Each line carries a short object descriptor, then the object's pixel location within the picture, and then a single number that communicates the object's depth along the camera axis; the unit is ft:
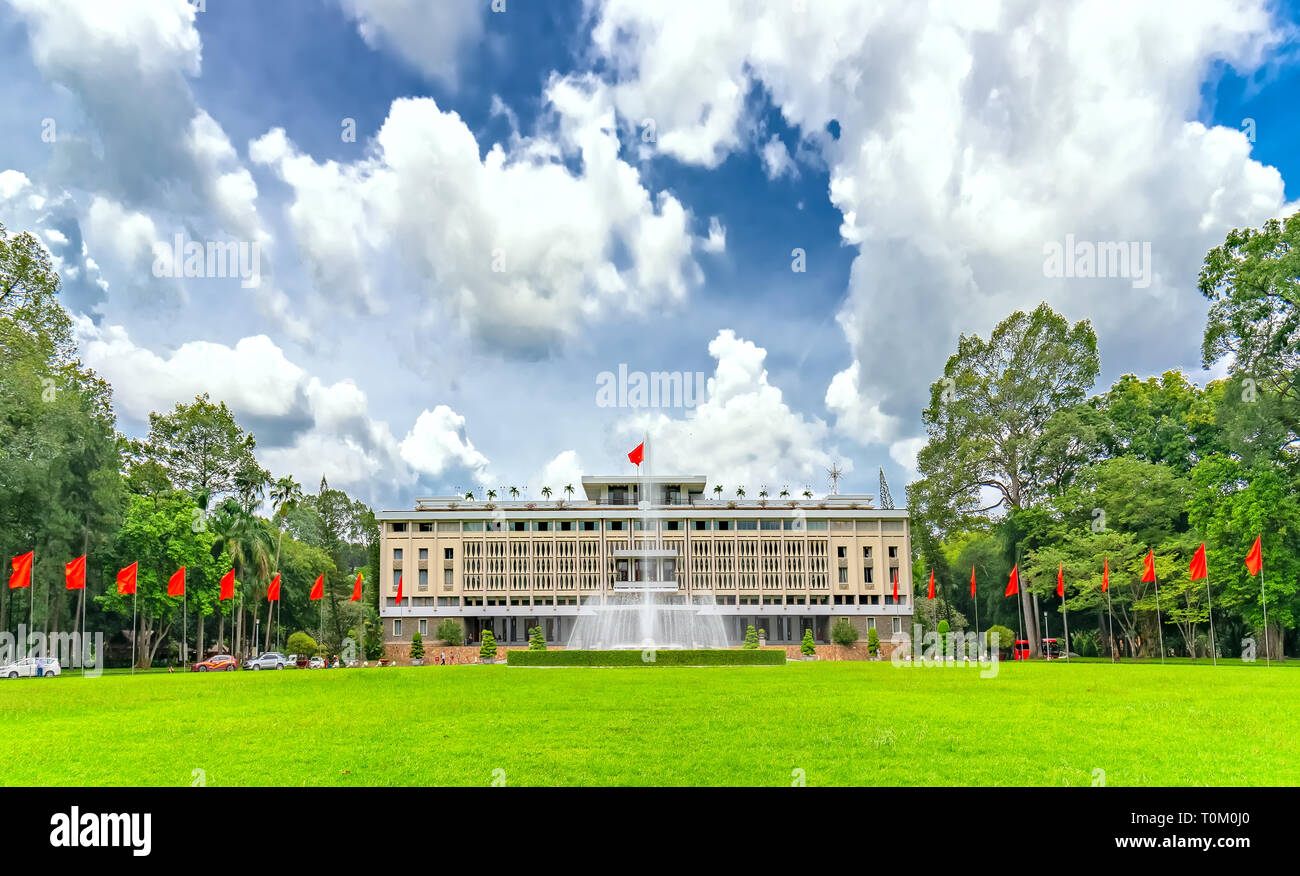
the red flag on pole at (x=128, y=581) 137.28
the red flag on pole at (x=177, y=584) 153.28
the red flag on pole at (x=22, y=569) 120.57
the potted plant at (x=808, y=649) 201.98
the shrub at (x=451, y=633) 239.91
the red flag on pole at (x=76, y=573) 129.08
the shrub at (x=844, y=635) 226.17
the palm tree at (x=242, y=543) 182.19
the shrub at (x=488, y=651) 203.31
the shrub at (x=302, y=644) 189.26
